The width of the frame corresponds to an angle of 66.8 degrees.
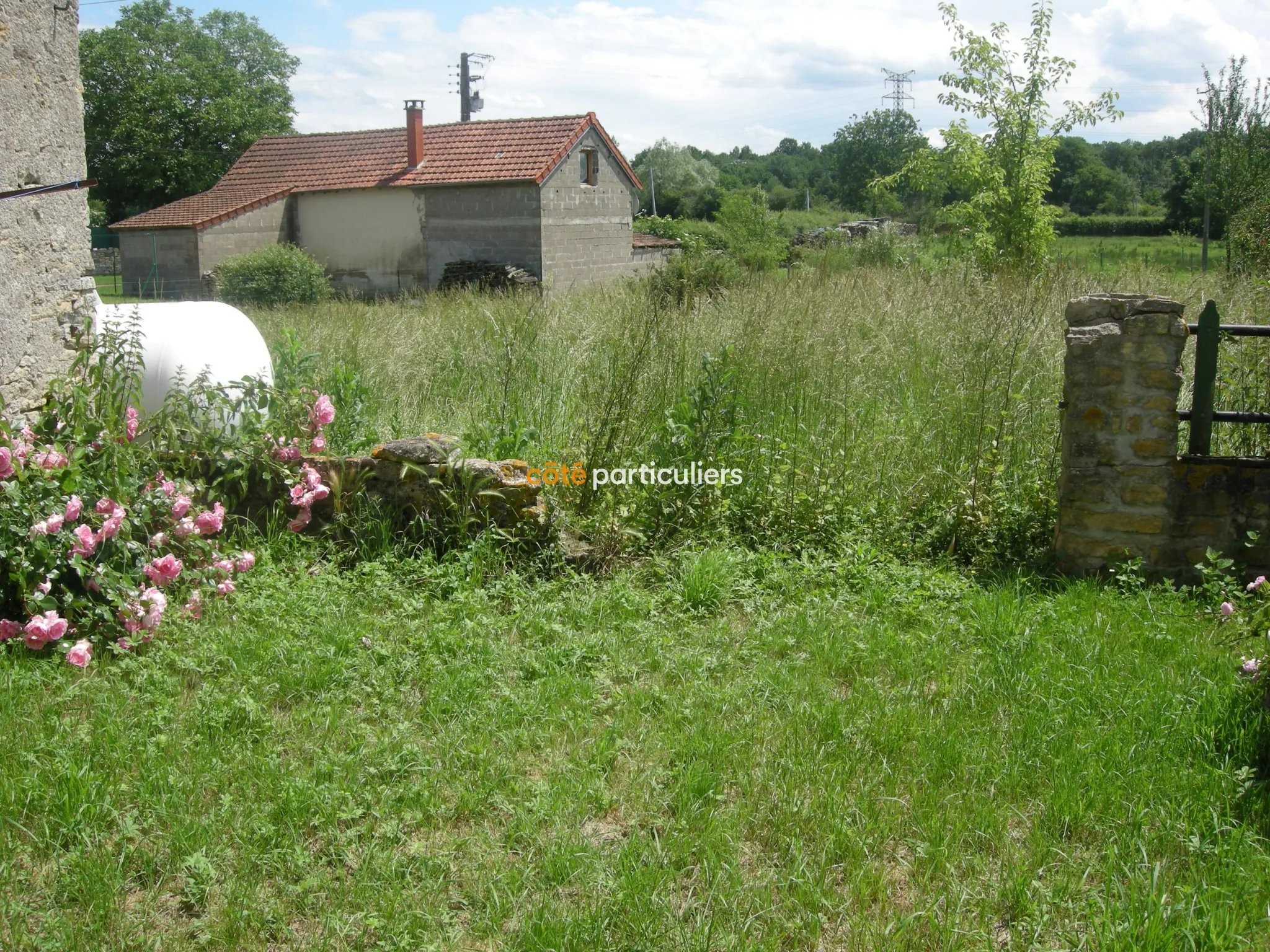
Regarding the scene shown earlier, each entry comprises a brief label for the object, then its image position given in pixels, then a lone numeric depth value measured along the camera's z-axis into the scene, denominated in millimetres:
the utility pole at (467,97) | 47719
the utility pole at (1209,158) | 21891
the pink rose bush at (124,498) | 4055
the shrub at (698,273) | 11602
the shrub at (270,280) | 21531
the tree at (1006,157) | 12242
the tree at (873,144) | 88438
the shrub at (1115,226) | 40938
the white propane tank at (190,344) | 5723
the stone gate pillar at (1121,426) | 4910
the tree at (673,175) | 61219
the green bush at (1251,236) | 11297
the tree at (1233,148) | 20047
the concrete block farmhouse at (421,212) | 24812
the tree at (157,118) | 46156
